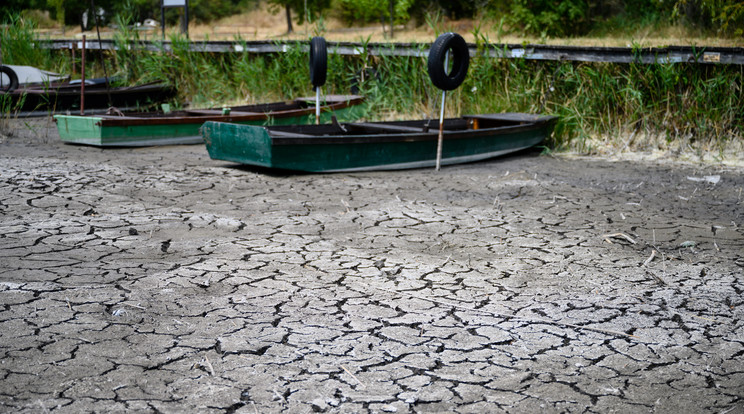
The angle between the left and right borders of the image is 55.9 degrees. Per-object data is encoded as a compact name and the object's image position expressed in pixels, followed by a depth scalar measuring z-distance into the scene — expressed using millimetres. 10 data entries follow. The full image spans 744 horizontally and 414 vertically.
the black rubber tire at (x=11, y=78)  12024
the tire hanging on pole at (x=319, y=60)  8320
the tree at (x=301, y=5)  22172
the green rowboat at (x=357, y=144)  7398
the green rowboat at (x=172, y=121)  9164
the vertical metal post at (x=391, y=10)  19484
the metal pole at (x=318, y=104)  8672
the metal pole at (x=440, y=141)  7948
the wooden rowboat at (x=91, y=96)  11883
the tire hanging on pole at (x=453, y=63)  7746
